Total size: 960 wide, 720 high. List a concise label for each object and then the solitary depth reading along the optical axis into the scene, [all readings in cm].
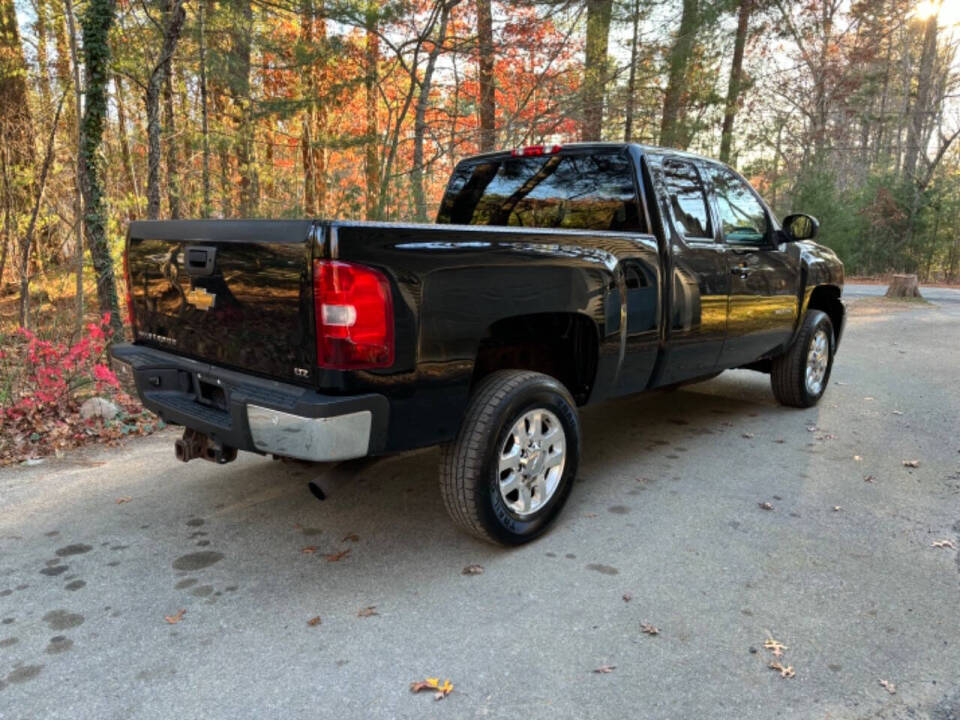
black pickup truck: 254
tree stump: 1516
